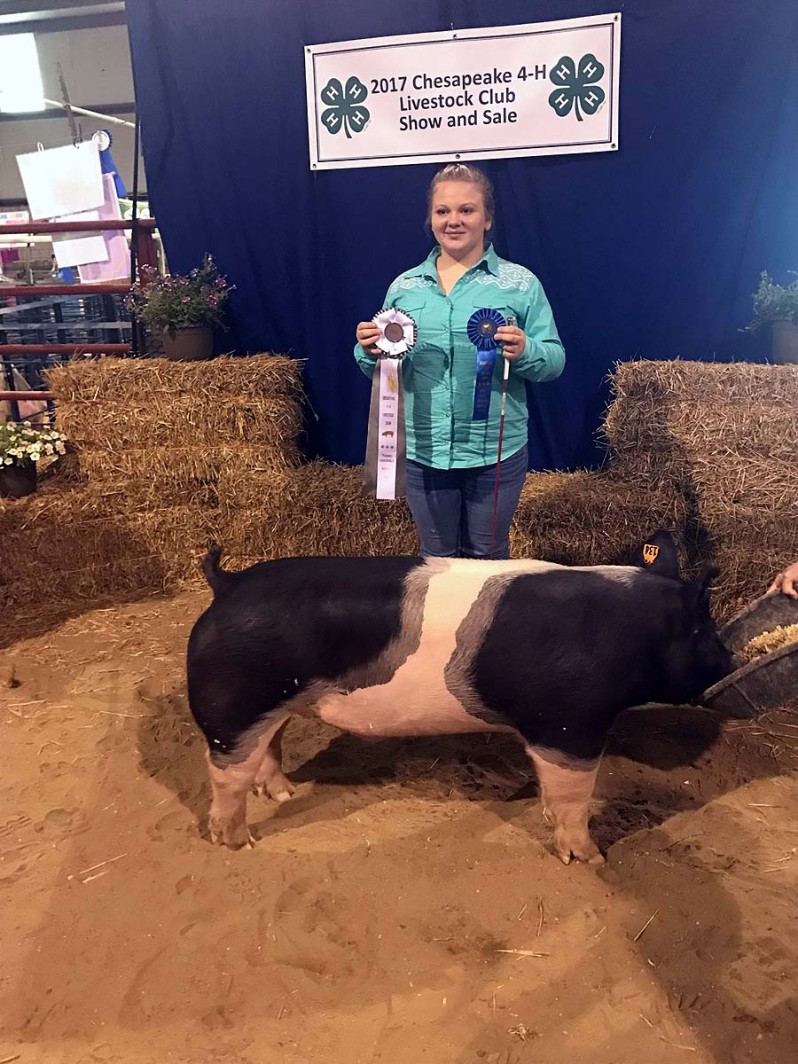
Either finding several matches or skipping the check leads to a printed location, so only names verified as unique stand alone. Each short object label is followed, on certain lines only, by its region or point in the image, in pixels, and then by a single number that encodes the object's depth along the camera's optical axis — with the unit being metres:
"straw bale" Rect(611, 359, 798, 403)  3.55
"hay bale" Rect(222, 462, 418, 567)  4.08
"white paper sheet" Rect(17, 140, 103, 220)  4.92
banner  3.82
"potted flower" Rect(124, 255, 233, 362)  4.29
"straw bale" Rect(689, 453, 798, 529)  3.35
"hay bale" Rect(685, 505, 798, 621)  3.38
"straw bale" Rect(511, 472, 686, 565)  3.68
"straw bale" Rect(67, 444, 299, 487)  4.20
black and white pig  2.12
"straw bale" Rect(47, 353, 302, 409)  4.14
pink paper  5.02
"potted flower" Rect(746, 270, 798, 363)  3.74
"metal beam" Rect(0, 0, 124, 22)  9.79
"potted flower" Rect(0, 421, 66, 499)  4.14
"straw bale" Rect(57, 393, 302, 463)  4.14
